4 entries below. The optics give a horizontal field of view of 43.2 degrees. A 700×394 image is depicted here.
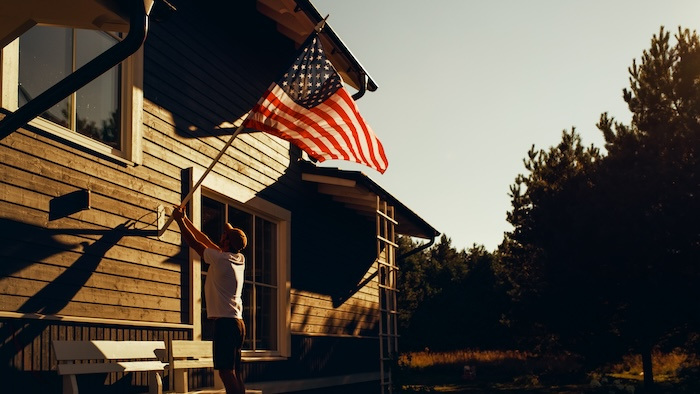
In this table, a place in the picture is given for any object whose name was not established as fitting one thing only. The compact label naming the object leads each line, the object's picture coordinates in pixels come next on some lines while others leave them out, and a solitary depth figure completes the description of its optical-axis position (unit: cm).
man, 741
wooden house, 650
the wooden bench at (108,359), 668
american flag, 816
